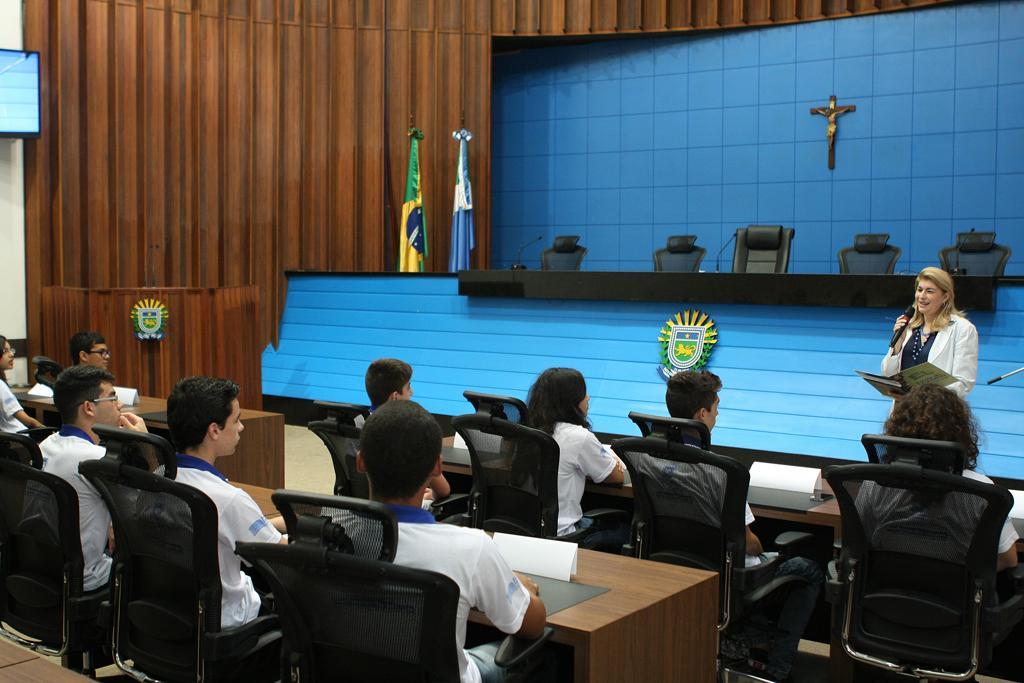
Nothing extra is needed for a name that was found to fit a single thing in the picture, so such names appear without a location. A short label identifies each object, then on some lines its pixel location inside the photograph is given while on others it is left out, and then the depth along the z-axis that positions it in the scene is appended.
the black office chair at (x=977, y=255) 7.33
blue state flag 10.10
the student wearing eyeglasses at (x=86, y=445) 2.99
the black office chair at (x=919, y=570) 2.65
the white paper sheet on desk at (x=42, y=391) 6.03
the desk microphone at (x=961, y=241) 7.41
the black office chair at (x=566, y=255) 8.77
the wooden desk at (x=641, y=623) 2.11
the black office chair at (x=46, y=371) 5.89
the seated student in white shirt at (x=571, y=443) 3.58
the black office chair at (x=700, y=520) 3.02
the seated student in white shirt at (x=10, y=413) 4.87
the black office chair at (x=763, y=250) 7.98
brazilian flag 9.82
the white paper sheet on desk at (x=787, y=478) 3.57
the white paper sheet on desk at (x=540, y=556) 2.46
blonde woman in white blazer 4.68
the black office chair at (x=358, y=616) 1.77
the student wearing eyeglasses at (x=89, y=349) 5.69
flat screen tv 8.41
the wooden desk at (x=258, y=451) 5.46
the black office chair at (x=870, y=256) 7.69
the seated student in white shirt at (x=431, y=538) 1.94
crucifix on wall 9.44
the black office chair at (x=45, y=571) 2.82
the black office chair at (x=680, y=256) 8.26
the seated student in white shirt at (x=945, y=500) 2.69
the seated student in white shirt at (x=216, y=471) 2.50
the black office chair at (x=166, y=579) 2.42
